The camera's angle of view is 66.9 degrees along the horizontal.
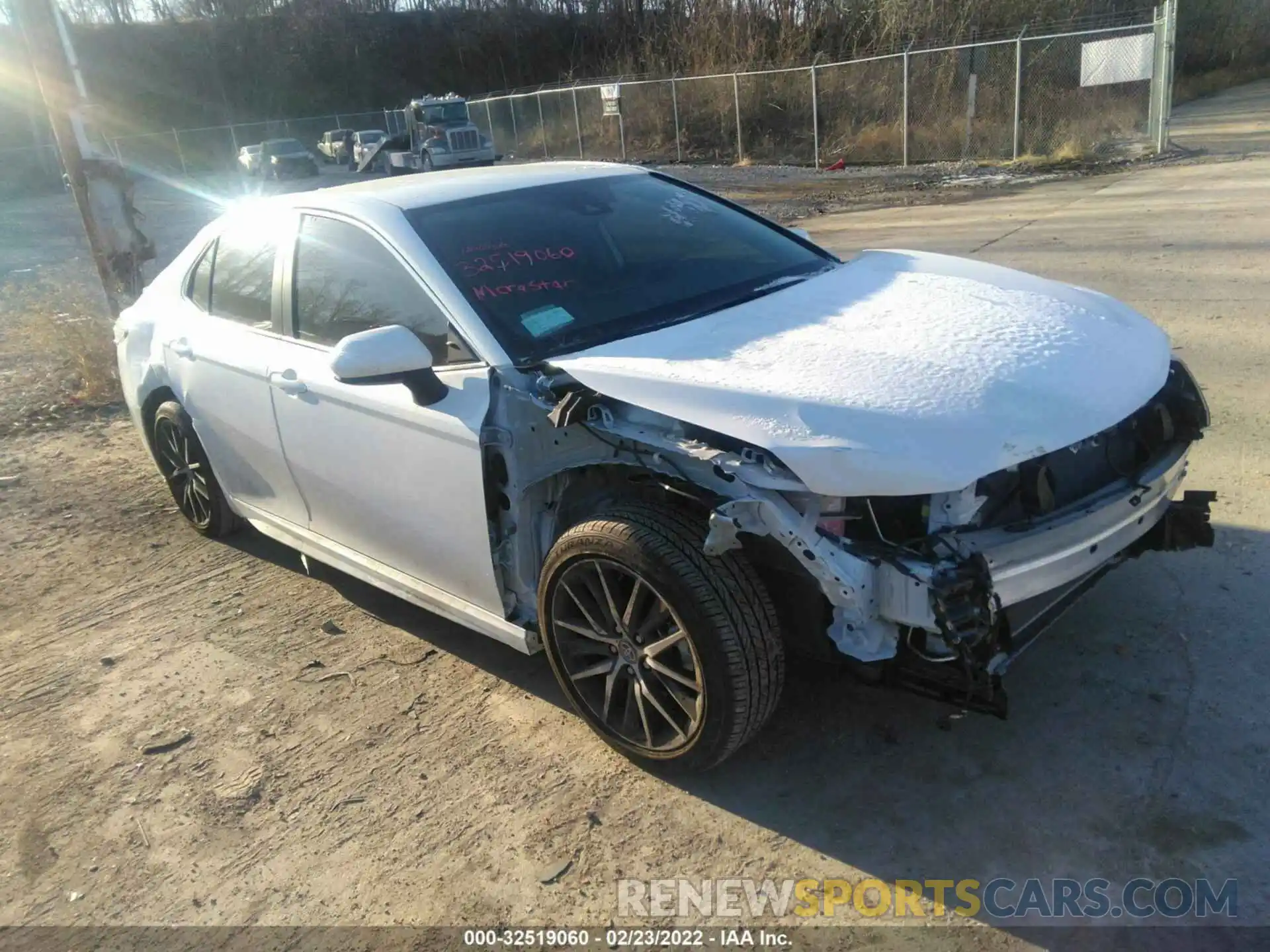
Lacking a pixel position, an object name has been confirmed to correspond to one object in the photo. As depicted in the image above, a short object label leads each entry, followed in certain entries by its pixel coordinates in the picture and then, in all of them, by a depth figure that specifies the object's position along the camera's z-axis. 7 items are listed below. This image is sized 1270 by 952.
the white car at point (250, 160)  37.38
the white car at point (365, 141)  35.69
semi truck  30.69
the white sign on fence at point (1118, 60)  16.95
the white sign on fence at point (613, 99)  26.88
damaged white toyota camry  2.54
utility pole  8.28
